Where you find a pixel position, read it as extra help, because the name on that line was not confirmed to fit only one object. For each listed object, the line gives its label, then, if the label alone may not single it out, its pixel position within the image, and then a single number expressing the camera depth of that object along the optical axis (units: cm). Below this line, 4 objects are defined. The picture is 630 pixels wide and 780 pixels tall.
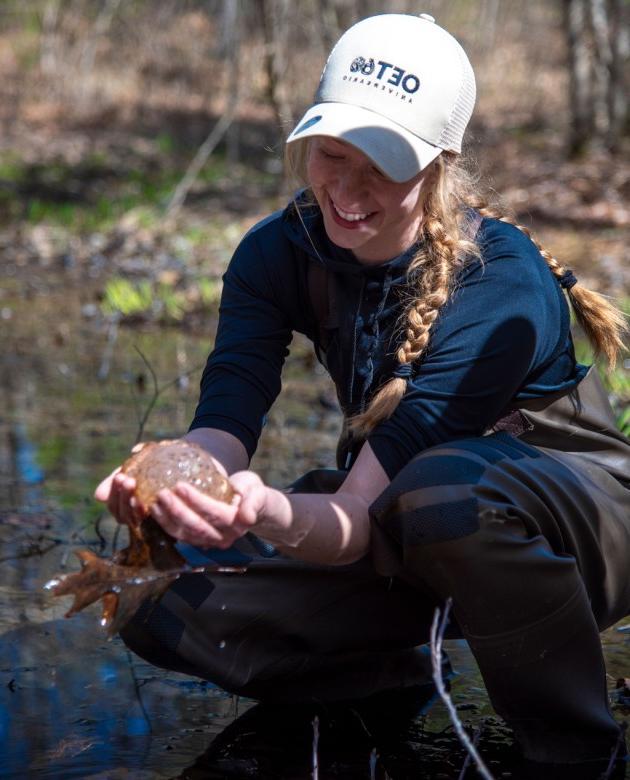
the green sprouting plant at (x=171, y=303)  716
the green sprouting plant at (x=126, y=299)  712
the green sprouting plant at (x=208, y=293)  744
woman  236
